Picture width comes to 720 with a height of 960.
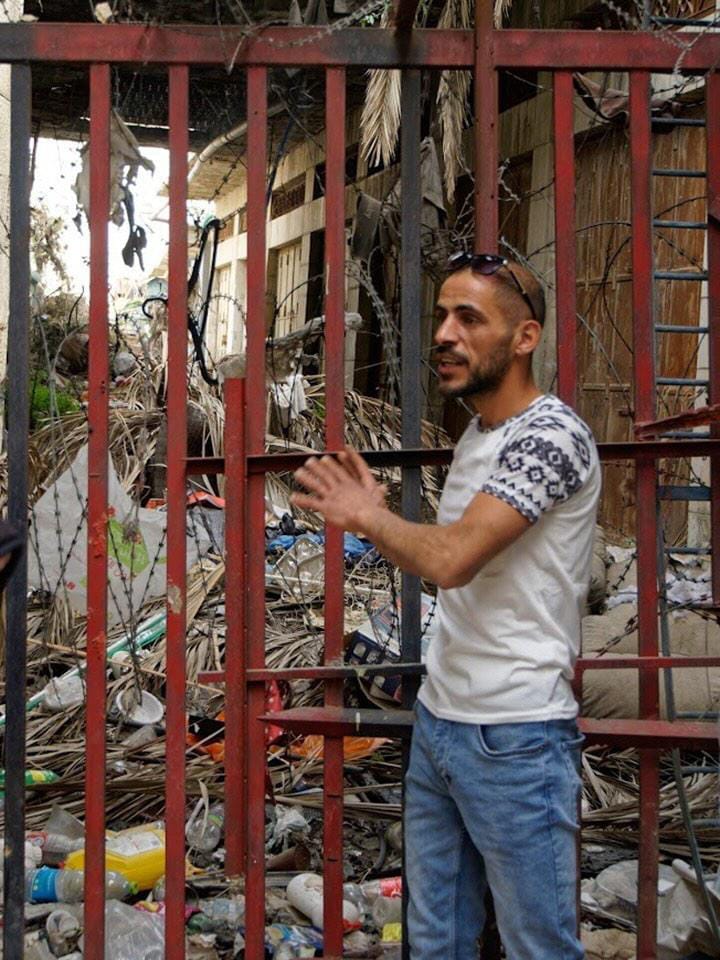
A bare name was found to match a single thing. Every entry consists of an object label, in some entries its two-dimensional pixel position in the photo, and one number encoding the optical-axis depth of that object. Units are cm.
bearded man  244
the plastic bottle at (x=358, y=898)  414
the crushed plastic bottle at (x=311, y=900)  402
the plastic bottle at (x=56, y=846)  445
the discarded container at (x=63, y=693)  618
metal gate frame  310
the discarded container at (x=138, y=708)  603
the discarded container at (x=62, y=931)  380
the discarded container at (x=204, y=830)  470
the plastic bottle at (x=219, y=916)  396
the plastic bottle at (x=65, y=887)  415
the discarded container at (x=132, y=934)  367
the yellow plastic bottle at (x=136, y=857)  422
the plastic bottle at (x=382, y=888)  422
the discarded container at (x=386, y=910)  406
